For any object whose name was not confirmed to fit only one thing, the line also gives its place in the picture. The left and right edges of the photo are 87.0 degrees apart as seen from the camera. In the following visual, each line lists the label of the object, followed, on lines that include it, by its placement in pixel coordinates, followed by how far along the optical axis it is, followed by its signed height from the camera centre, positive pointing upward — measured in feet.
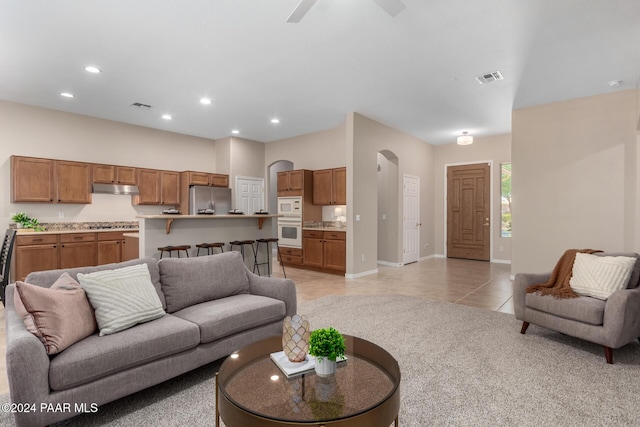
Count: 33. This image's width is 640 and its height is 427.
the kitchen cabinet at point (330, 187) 22.67 +1.82
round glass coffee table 4.48 -2.70
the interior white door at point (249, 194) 26.96 +1.56
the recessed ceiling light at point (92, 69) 13.70 +5.92
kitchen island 14.62 -0.84
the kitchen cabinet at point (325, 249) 21.30 -2.45
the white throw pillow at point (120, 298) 7.04 -1.88
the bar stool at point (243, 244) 17.52 -1.70
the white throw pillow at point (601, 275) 9.66 -1.86
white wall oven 24.24 -0.69
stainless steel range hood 20.54 +1.50
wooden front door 26.94 +0.12
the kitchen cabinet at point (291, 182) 24.27 +2.23
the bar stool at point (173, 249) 14.55 -1.57
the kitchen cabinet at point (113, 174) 20.72 +2.43
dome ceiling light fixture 23.88 +5.18
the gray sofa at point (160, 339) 5.57 -2.57
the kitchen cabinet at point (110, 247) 19.66 -2.04
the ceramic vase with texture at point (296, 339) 5.88 -2.23
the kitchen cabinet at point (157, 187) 22.81 +1.79
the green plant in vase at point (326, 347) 5.34 -2.13
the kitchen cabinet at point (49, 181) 17.88 +1.80
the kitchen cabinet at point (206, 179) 24.50 +2.57
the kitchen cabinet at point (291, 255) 24.25 -3.15
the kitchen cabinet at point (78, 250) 18.38 -2.08
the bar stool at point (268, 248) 18.92 -1.97
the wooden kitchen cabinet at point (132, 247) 16.03 -1.70
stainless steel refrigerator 24.09 +1.02
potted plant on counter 17.98 -0.50
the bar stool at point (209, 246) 16.25 -1.63
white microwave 24.30 +0.50
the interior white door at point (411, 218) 25.80 -0.44
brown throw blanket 10.18 -2.23
